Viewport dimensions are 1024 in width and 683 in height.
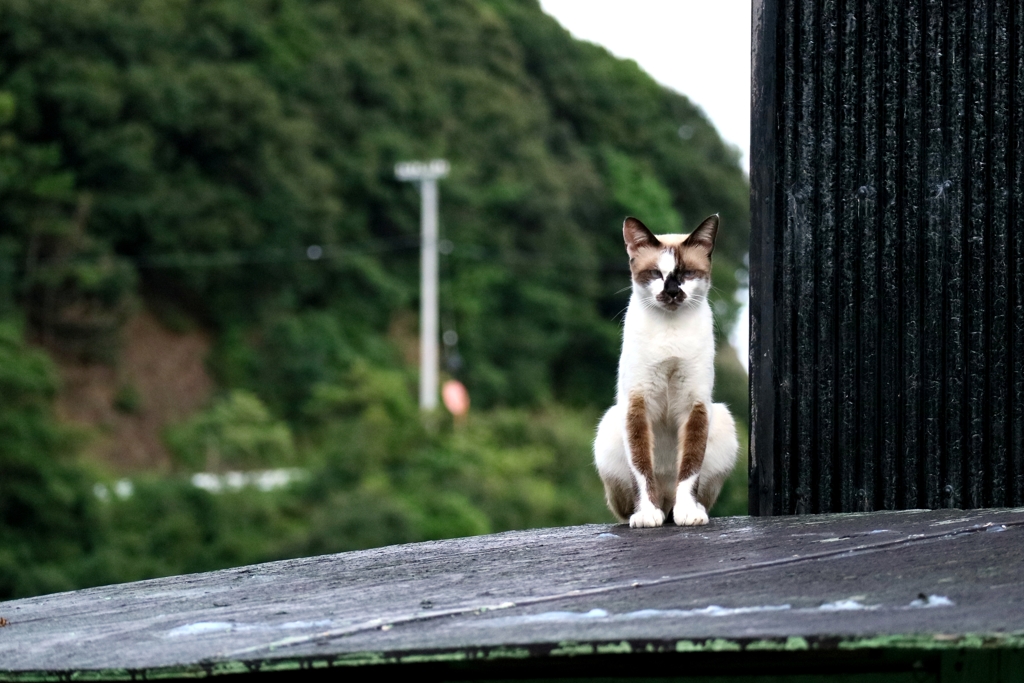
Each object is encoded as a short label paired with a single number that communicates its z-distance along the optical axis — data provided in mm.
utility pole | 73500
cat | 9617
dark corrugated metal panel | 9484
